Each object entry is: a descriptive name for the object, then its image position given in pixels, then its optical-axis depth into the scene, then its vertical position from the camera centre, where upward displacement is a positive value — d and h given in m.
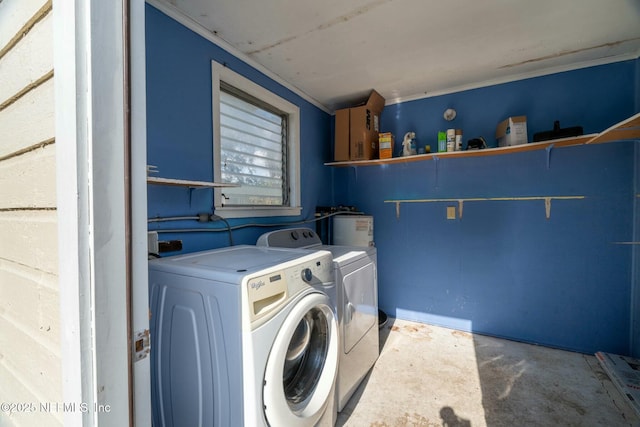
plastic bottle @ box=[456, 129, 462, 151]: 2.53 +0.62
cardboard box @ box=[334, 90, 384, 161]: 2.80 +0.83
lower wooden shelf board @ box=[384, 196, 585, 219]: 2.37 +0.09
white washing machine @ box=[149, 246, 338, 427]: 0.97 -0.50
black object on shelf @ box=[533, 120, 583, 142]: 2.11 +0.59
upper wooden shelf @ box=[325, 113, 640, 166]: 1.78 +0.51
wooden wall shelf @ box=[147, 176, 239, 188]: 1.29 +0.15
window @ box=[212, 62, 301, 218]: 1.95 +0.53
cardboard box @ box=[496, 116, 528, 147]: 2.26 +0.65
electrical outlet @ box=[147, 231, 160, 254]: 1.40 -0.16
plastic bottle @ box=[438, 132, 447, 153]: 2.58 +0.64
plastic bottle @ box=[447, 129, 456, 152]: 2.53 +0.64
